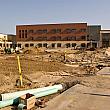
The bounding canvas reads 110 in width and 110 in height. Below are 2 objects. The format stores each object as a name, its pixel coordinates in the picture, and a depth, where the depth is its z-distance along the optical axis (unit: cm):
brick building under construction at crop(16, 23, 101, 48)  7806
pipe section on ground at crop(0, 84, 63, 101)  851
